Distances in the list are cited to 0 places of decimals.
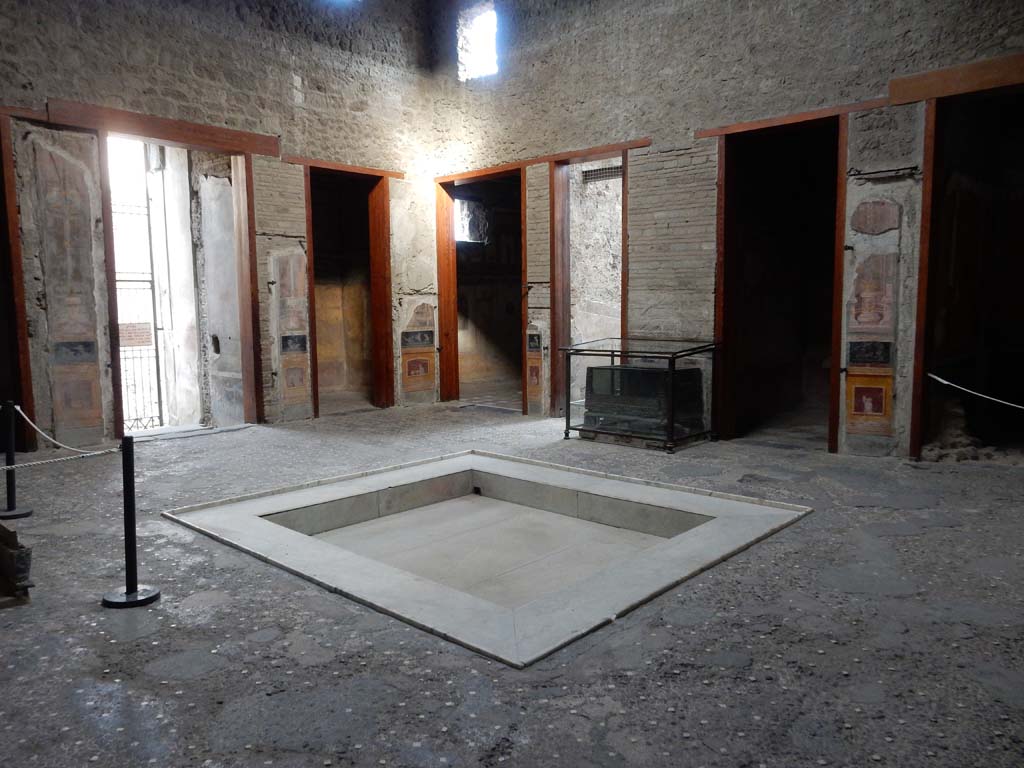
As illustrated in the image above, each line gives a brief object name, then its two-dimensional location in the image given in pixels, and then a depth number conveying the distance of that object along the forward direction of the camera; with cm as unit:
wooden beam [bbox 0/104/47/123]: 701
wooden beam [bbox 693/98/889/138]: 665
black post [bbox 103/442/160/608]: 363
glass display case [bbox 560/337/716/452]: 729
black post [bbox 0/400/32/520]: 483
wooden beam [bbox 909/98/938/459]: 638
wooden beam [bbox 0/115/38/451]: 700
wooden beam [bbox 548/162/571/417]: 909
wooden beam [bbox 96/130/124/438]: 765
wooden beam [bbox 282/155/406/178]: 916
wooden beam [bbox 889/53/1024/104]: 595
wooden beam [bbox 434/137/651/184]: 832
